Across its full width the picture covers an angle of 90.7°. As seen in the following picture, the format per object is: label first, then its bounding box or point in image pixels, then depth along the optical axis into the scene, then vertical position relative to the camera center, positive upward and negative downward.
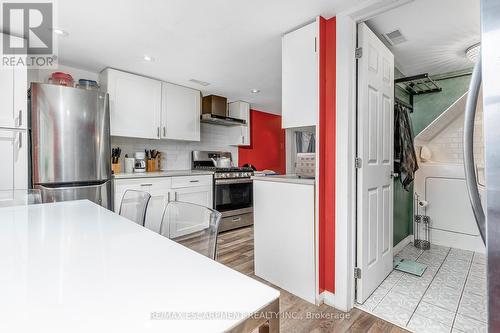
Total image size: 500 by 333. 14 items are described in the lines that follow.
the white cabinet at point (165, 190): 2.77 -0.32
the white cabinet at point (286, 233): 1.84 -0.56
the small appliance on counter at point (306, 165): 1.94 +0.00
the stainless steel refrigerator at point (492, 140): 0.67 +0.07
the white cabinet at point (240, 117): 4.45 +0.81
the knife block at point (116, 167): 3.06 -0.02
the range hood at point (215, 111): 3.82 +0.87
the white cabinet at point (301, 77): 1.87 +0.70
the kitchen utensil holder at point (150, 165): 3.52 +0.00
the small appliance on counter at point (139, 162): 3.28 +0.04
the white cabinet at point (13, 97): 2.04 +0.58
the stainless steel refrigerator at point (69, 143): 2.23 +0.21
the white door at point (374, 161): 1.82 +0.03
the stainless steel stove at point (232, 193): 3.58 -0.42
